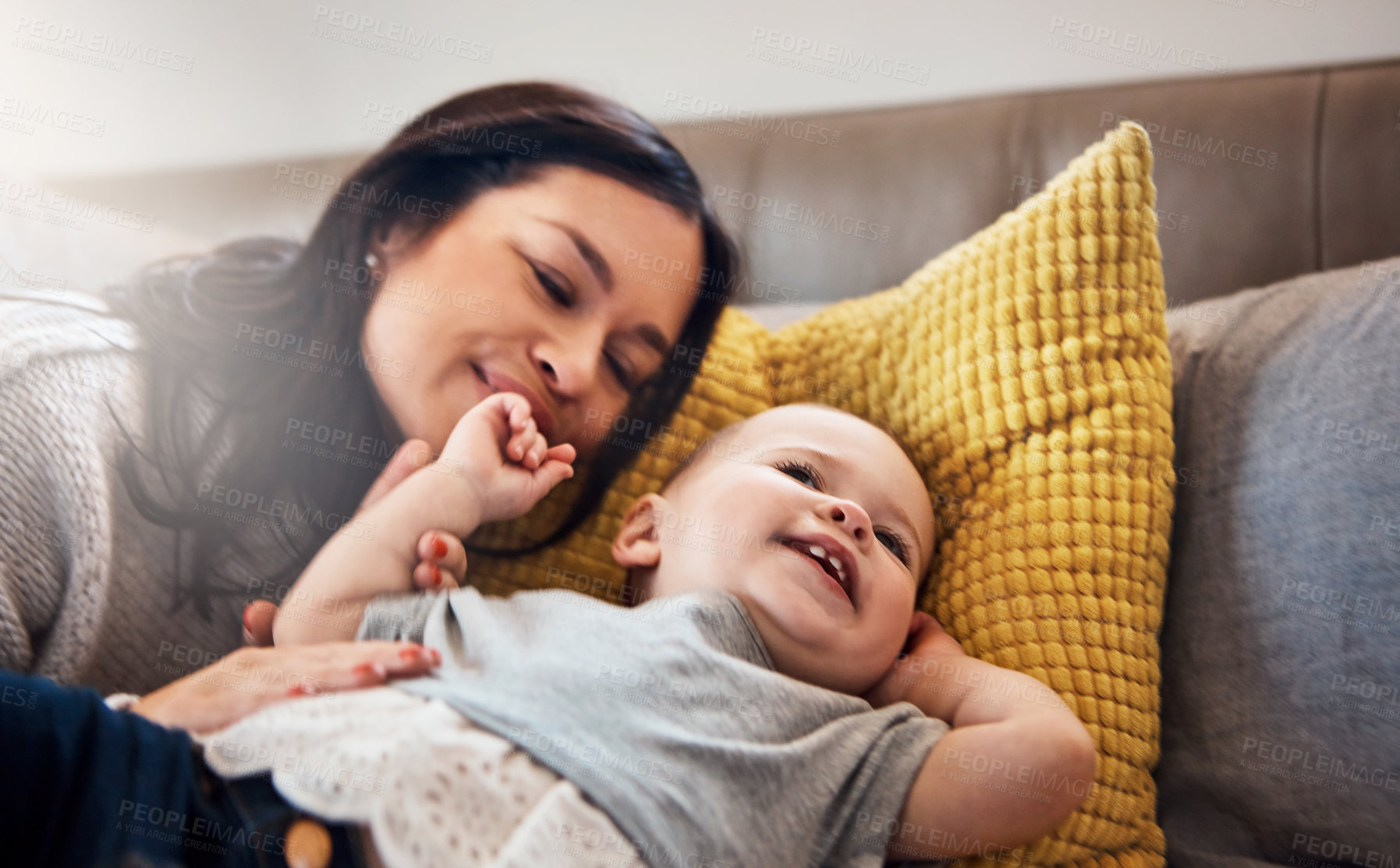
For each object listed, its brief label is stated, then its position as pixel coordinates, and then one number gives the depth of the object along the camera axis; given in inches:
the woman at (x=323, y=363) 31.0
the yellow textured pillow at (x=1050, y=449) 32.0
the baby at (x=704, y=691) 25.1
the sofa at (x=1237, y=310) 30.1
